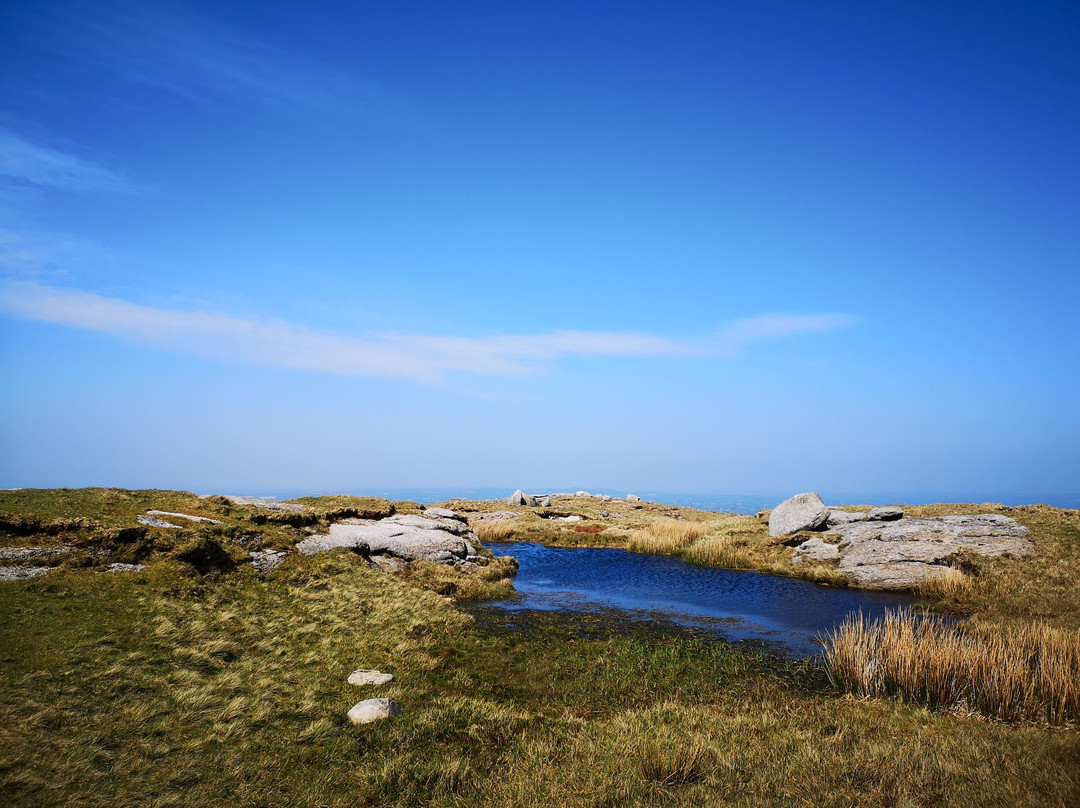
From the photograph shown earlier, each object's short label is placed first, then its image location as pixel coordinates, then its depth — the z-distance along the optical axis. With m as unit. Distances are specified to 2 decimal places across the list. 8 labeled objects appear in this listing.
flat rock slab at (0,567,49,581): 14.89
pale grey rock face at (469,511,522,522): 60.53
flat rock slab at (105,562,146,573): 17.19
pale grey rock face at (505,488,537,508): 75.18
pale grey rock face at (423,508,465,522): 38.94
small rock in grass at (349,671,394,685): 13.81
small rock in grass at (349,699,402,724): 11.72
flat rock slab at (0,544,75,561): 15.81
